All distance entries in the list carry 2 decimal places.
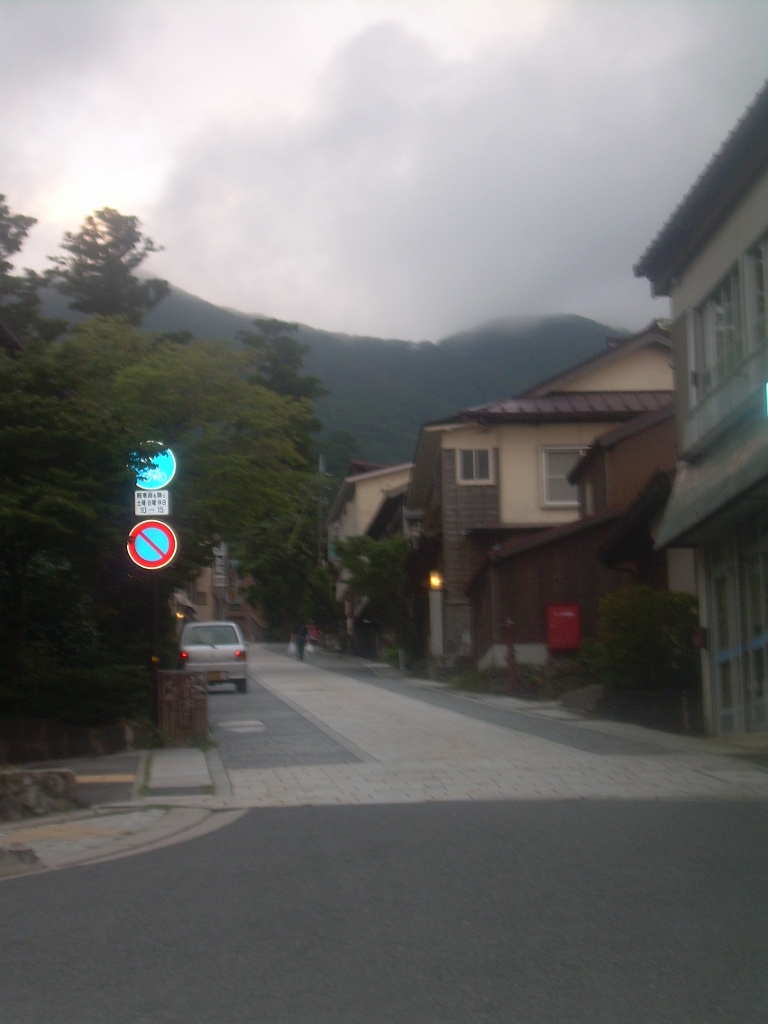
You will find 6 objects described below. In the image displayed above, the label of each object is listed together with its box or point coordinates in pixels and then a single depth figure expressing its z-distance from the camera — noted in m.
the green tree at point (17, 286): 45.59
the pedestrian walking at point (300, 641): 54.44
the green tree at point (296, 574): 66.88
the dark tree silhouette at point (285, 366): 75.19
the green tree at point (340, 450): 109.19
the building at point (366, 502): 59.56
